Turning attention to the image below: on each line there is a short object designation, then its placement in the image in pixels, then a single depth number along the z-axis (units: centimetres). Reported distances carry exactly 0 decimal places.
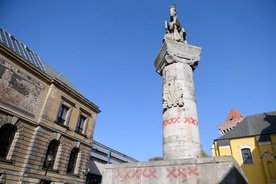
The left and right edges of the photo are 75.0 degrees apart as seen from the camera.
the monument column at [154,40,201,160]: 639
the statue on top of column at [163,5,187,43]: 916
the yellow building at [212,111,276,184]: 2631
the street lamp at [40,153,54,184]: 1664
